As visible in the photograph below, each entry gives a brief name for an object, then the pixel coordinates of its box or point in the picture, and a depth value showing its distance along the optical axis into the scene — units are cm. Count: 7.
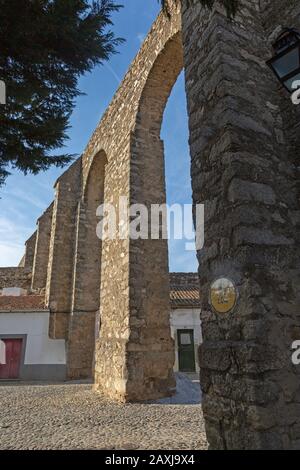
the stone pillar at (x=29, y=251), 1658
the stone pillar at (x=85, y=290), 964
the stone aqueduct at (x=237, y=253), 212
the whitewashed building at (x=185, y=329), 1384
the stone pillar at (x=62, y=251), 1054
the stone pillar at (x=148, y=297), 559
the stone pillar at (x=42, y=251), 1432
